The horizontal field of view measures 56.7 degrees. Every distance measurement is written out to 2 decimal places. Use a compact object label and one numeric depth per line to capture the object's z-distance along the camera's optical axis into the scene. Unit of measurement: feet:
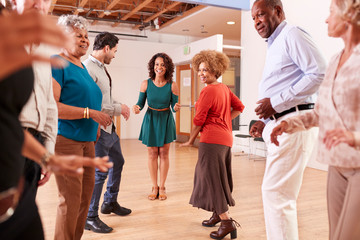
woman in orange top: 9.80
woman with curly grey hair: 6.81
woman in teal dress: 13.97
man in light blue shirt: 6.73
